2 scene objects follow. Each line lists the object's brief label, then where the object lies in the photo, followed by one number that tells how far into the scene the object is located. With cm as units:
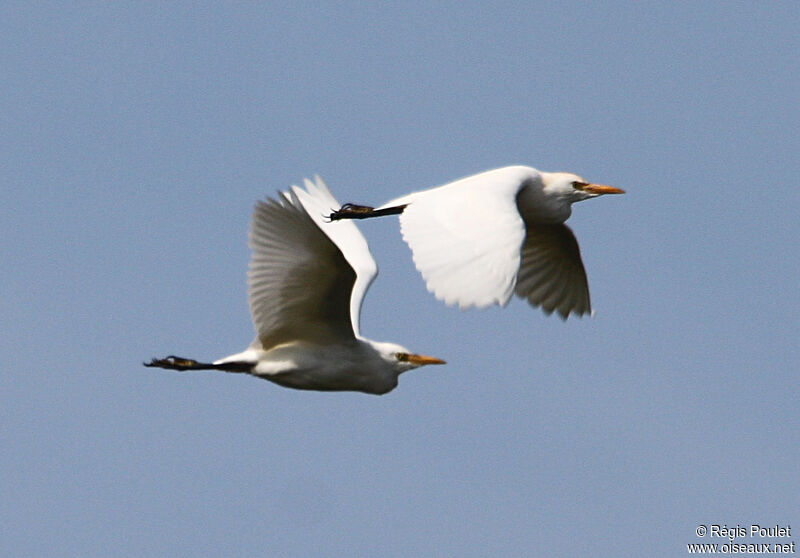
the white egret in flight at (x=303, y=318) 1512
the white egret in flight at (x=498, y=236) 1223
